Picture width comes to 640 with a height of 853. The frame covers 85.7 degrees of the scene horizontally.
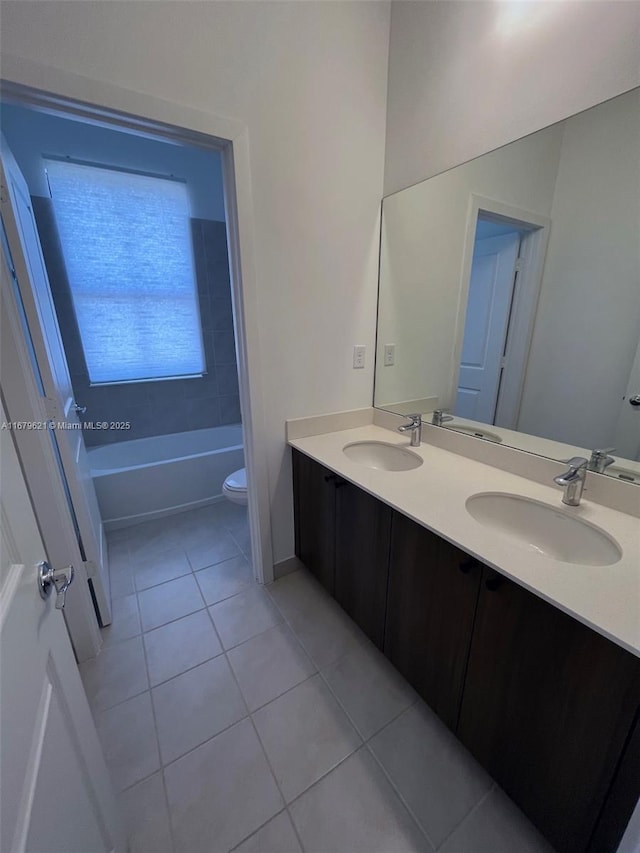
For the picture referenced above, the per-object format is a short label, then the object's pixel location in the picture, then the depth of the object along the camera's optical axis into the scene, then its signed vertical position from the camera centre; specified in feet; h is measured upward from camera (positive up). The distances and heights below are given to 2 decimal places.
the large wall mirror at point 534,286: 3.49 +0.46
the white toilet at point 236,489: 7.19 -3.30
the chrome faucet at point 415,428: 5.40 -1.56
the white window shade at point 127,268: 8.25 +1.46
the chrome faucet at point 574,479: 3.50 -1.52
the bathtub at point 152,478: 7.86 -3.60
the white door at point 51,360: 3.84 -0.42
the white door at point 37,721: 1.48 -1.96
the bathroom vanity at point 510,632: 2.38 -2.59
